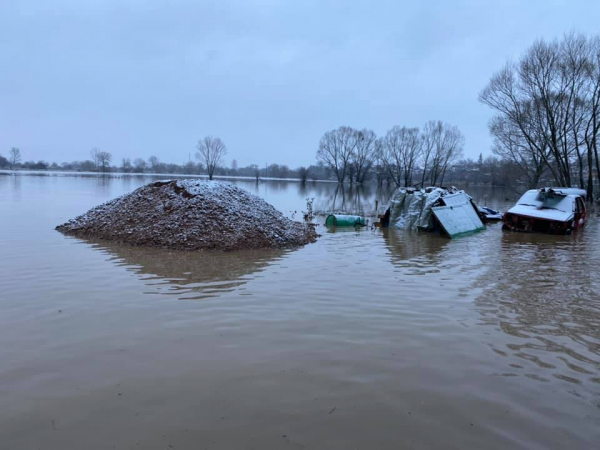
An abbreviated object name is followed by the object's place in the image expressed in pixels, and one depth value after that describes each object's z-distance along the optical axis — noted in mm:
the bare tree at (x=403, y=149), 91125
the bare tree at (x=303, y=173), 106906
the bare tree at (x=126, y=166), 168938
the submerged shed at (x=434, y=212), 16422
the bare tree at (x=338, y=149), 104812
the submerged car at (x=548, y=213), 16766
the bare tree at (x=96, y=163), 150625
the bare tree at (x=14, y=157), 143512
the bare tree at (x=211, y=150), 119312
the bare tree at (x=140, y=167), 170000
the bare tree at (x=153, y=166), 182312
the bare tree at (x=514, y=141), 37906
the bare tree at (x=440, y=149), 87000
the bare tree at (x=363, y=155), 104000
